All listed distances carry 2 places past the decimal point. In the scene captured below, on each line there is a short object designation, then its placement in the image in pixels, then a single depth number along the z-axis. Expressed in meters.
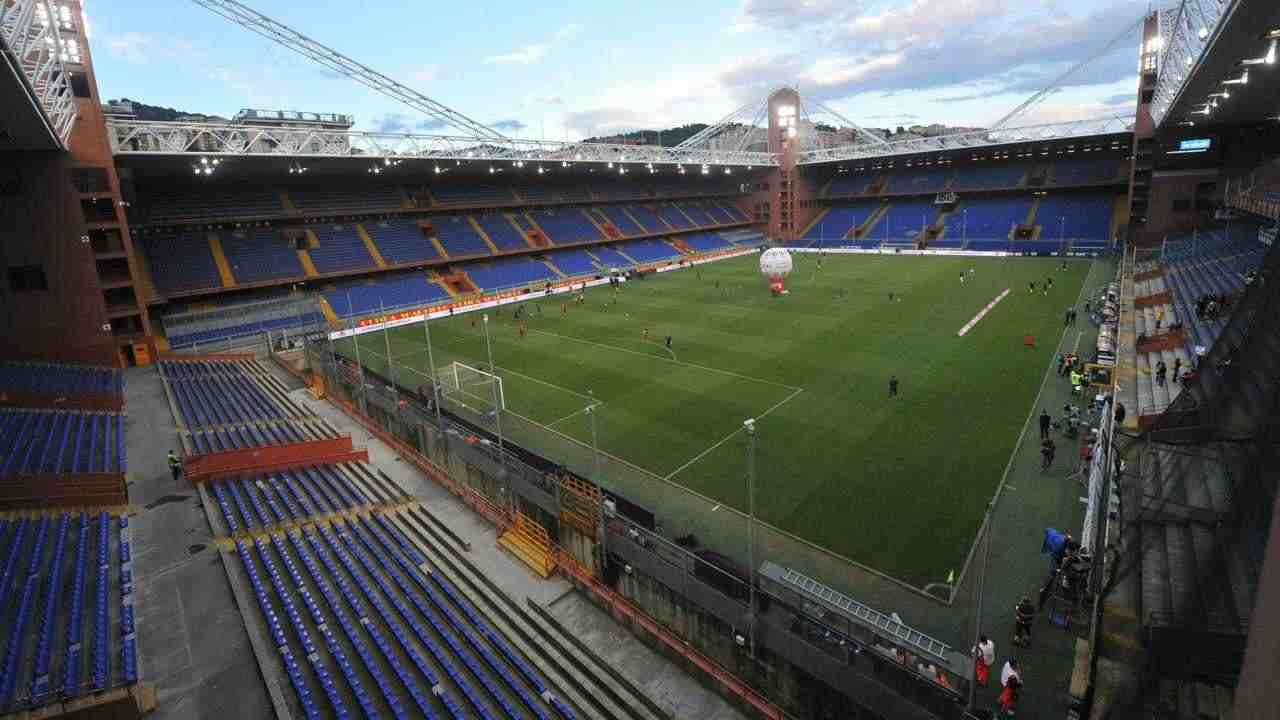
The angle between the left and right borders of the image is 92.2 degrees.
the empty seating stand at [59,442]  17.69
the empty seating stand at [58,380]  24.17
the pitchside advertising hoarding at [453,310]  44.90
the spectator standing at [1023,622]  11.62
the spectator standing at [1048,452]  18.42
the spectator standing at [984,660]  10.43
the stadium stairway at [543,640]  11.24
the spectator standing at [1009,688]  10.09
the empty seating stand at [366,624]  10.77
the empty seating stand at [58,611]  10.04
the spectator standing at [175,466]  18.70
